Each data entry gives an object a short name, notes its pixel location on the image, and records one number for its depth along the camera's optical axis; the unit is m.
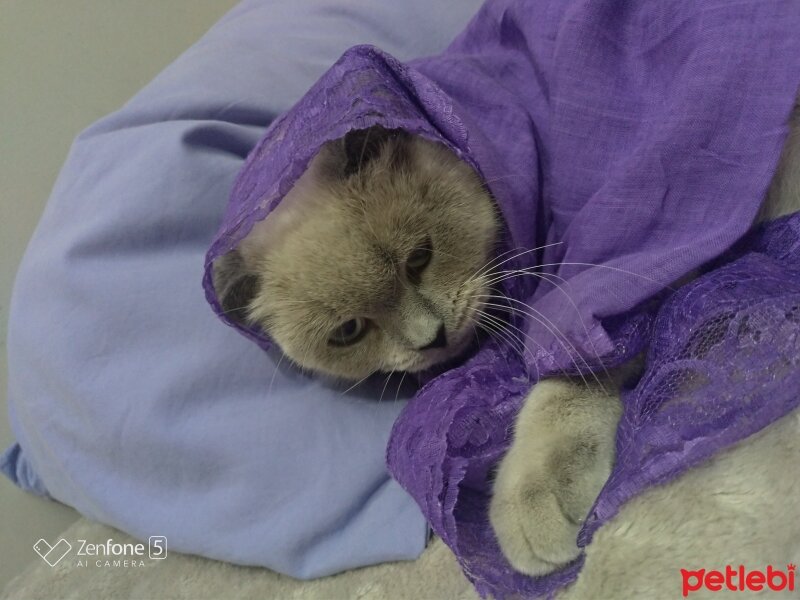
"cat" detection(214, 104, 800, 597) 0.24
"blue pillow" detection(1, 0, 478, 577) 0.32
